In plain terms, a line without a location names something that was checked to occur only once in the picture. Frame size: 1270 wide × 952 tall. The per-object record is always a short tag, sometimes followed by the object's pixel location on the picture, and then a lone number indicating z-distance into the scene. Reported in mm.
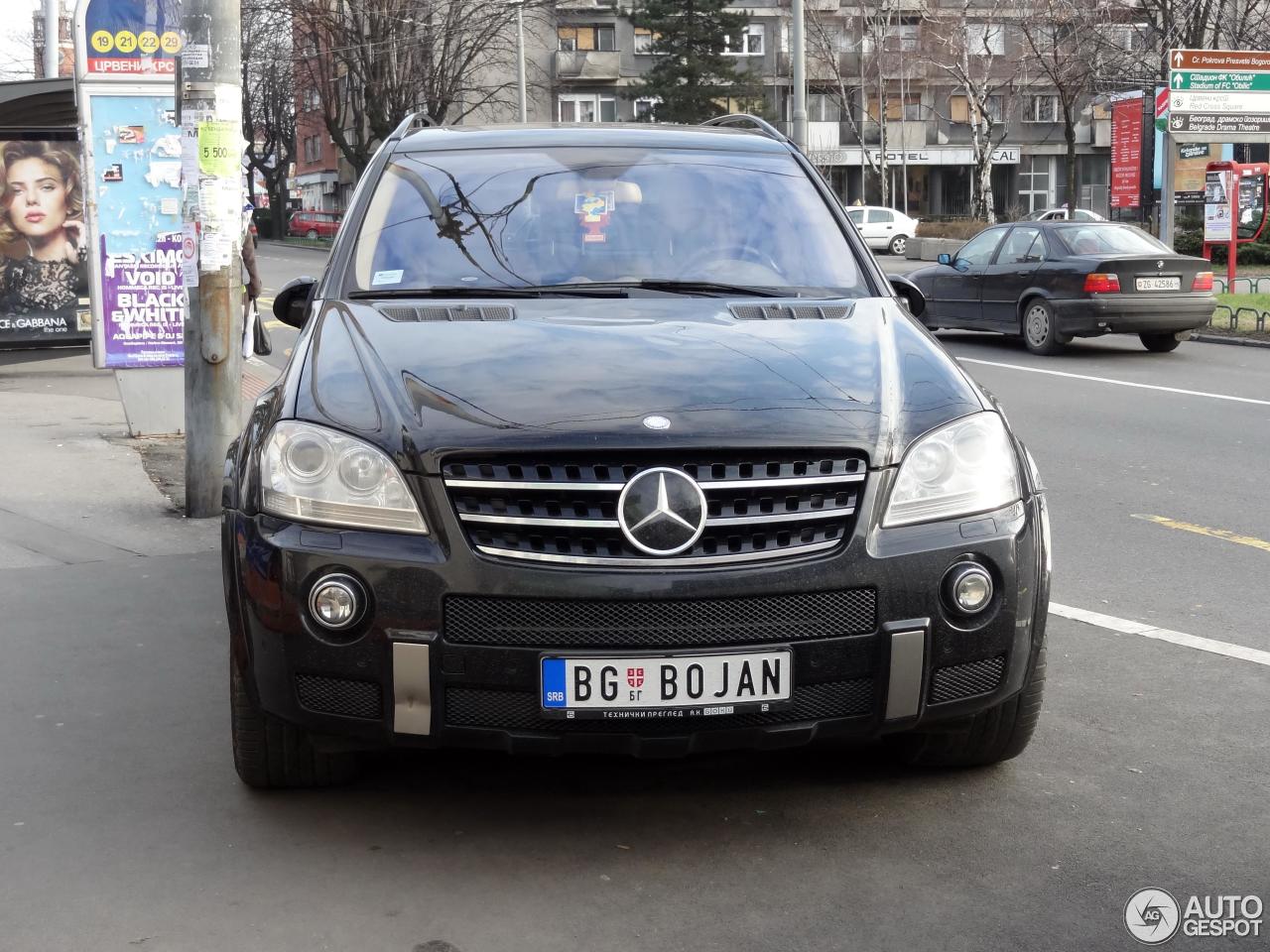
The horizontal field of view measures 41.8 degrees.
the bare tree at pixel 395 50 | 52000
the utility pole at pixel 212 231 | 7984
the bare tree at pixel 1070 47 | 43312
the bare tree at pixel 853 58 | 62469
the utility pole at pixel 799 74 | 30547
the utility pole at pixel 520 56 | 47241
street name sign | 22078
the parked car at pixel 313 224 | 73188
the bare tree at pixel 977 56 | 57594
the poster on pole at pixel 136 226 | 10742
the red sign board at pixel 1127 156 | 27141
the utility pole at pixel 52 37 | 25359
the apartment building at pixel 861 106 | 68438
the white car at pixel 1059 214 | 36116
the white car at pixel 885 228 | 49531
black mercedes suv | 3514
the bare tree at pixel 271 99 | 55031
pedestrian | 12445
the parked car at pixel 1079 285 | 16812
